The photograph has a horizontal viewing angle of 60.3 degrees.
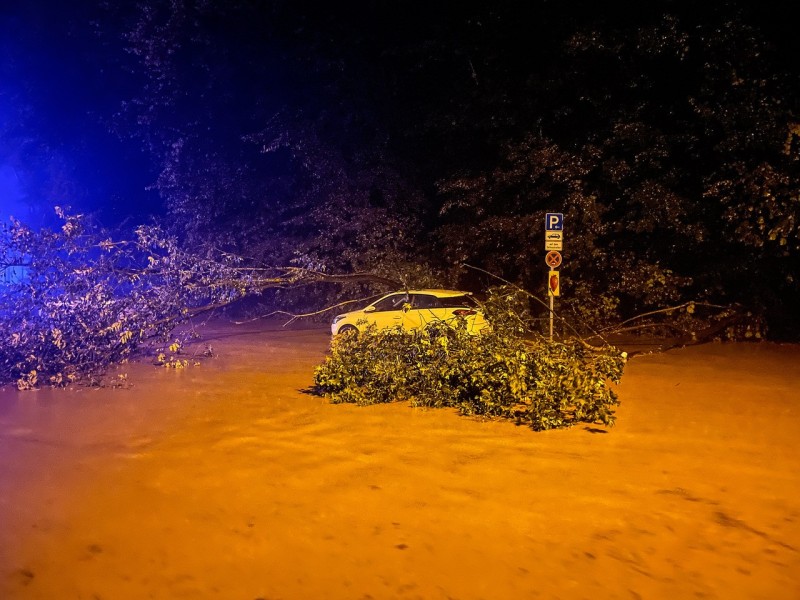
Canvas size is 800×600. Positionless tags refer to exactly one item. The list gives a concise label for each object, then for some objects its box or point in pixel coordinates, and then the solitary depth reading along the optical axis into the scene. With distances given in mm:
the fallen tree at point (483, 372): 8648
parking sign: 13203
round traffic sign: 13383
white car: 15820
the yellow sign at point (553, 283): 13258
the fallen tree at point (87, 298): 12312
